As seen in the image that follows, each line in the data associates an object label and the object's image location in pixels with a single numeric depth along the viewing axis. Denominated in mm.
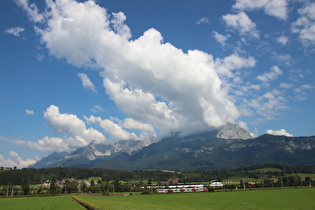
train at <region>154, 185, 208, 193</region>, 196225
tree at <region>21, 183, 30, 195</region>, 177875
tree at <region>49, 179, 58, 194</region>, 193125
